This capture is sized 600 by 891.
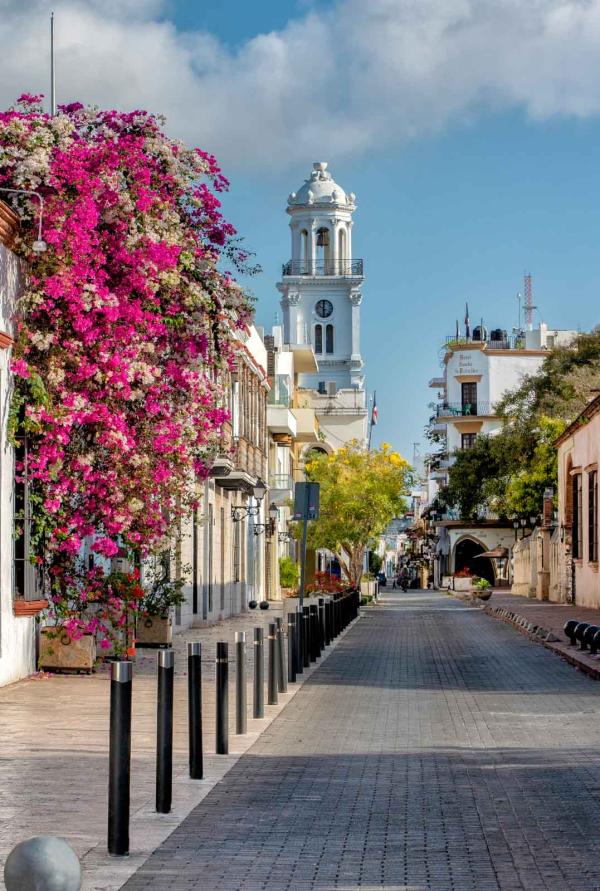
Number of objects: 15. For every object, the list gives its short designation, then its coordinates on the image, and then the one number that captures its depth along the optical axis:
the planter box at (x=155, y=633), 23.91
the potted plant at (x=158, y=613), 23.45
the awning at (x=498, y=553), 92.56
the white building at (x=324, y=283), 123.31
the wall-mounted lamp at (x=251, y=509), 39.22
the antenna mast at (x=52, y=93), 19.82
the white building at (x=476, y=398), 102.94
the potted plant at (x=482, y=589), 58.25
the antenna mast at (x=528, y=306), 114.94
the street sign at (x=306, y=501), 25.42
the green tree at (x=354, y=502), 59.22
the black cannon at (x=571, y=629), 23.73
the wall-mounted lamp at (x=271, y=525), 50.25
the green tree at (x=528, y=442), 66.00
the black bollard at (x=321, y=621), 24.46
